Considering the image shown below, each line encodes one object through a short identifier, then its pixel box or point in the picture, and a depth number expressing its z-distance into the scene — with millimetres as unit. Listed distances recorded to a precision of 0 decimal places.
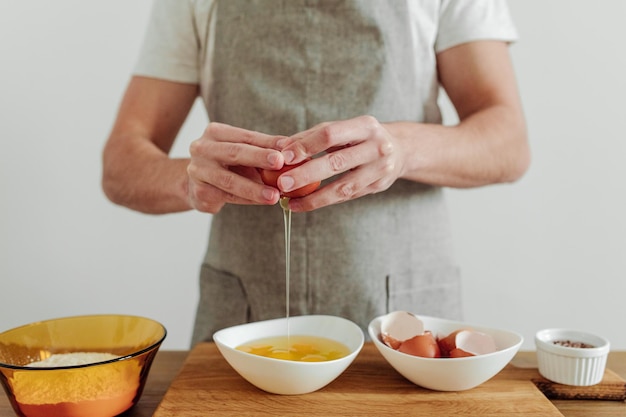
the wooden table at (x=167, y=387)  888
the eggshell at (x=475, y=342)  895
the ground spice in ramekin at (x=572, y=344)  958
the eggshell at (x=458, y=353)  870
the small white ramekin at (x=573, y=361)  918
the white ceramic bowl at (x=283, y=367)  827
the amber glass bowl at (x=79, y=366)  785
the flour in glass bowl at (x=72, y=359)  866
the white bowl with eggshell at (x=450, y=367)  839
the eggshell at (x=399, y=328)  931
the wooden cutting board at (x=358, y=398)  827
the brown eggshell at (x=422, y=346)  880
